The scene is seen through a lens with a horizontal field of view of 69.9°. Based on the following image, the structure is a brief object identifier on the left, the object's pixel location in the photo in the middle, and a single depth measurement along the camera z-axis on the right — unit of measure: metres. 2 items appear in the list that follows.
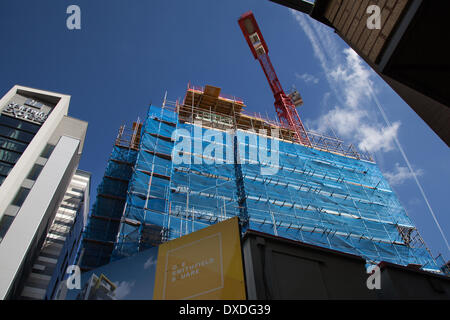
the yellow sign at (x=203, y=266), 5.02
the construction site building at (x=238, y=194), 13.43
